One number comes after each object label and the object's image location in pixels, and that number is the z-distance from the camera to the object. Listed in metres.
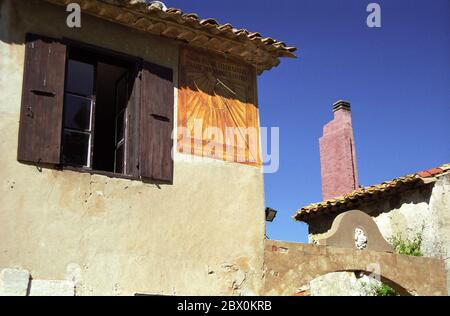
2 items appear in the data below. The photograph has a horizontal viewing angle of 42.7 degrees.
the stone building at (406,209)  10.96
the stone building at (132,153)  6.16
